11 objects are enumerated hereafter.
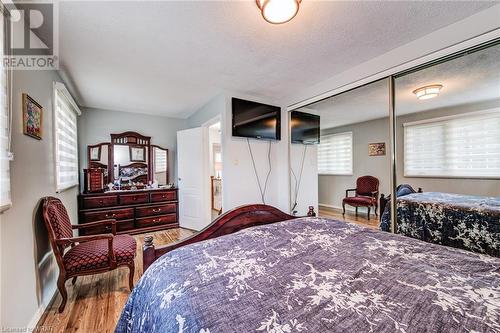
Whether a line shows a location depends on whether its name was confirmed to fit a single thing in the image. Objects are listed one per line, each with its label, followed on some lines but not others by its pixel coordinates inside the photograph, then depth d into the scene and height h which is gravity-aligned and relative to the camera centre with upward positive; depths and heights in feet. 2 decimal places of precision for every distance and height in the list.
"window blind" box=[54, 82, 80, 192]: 7.28 +1.25
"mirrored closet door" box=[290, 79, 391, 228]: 7.18 +0.49
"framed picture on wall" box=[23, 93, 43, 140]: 4.91 +1.32
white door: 12.18 -0.63
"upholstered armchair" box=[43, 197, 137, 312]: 5.60 -2.53
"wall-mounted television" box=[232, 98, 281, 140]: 10.11 +2.41
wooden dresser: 10.82 -2.41
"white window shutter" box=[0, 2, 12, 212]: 3.94 +0.80
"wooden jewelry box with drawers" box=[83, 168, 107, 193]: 11.07 -0.65
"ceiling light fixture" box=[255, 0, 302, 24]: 4.25 +3.36
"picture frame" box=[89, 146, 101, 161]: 12.14 +0.89
